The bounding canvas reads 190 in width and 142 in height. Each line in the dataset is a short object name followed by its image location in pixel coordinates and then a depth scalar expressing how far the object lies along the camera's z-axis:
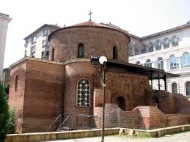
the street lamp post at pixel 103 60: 9.06
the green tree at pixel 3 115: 6.11
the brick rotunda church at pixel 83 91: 13.77
